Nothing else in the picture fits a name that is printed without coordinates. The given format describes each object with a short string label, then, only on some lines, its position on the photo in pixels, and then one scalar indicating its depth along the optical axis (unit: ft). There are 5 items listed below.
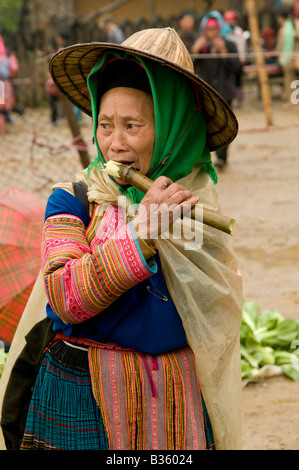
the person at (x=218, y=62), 29.68
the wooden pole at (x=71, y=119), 16.26
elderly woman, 5.82
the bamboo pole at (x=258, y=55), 36.14
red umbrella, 11.35
